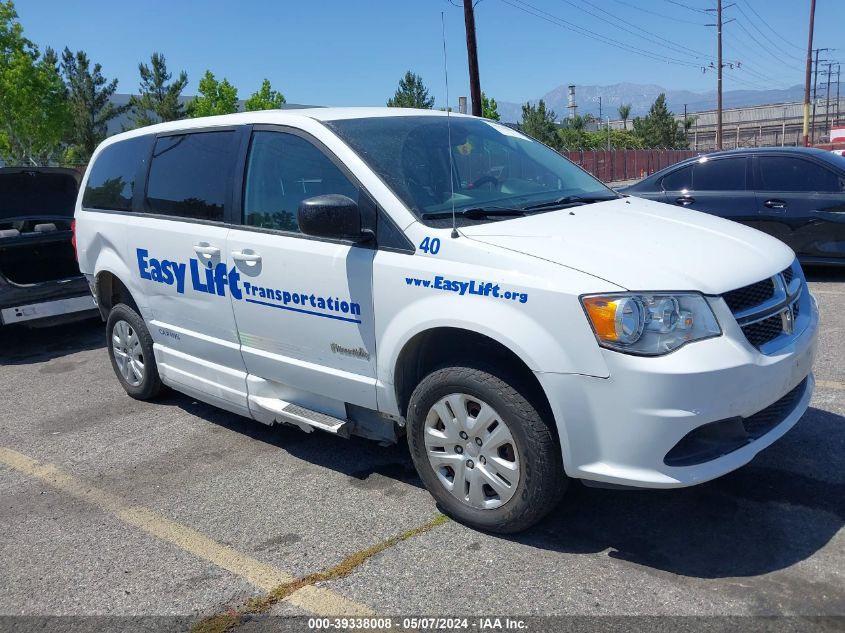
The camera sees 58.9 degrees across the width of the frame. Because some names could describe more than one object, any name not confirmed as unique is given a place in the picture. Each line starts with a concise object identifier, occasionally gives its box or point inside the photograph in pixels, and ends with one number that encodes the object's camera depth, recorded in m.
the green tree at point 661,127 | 67.44
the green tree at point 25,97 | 31.47
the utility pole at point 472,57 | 19.30
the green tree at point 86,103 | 48.97
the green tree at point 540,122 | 59.22
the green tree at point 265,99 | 48.83
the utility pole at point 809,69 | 47.56
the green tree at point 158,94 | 50.91
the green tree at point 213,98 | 47.09
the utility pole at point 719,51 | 51.85
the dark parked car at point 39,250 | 7.29
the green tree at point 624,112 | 85.89
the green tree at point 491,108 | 52.59
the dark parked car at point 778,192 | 7.96
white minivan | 2.87
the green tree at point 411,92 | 59.09
